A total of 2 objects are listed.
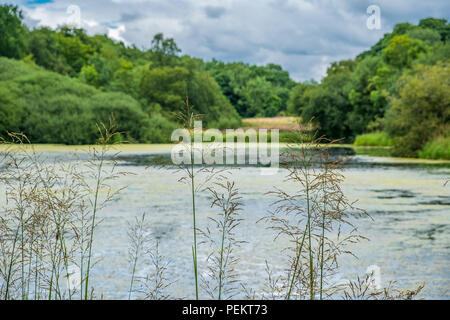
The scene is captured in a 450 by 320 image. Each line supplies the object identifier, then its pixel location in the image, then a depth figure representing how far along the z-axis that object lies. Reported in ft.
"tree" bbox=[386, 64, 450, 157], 71.20
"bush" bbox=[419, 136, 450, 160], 68.49
